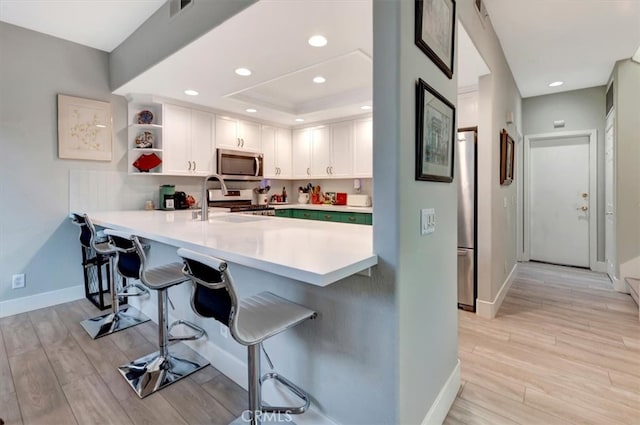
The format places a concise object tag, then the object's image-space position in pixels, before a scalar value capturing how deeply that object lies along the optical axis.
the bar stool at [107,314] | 2.70
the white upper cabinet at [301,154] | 5.13
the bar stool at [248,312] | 1.25
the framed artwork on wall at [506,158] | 3.35
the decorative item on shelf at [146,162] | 3.73
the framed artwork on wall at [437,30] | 1.36
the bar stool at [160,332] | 1.93
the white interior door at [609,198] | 3.96
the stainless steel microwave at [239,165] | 4.29
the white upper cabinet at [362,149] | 4.42
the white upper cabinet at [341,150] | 4.64
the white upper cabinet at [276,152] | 4.95
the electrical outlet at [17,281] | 3.11
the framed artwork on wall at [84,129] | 3.30
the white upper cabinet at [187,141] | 3.81
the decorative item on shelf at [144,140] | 3.76
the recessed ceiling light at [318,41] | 2.26
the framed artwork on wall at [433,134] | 1.38
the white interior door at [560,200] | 4.88
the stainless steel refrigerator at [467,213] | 3.06
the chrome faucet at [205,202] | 2.52
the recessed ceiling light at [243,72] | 2.86
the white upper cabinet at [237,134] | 4.34
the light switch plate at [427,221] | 1.45
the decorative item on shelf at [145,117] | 3.76
